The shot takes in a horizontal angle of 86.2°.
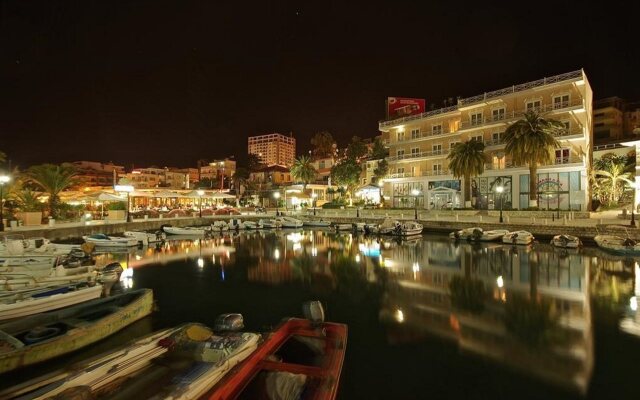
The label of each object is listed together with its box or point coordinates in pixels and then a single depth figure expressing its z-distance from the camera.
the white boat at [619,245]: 22.58
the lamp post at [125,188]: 35.91
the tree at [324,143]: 88.38
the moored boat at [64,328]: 7.76
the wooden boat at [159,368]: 5.66
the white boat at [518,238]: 27.73
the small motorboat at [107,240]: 26.31
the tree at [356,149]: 66.44
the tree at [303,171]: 70.06
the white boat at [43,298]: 10.13
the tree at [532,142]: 35.47
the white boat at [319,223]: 46.06
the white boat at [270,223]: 44.77
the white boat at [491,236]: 29.81
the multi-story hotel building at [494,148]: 38.72
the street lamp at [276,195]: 71.12
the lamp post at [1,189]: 25.06
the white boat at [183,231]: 35.81
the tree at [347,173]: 60.31
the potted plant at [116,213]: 37.16
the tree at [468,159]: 41.34
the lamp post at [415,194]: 50.01
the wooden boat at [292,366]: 5.98
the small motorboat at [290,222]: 46.03
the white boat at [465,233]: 30.89
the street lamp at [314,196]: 70.62
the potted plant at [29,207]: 28.78
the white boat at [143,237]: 29.33
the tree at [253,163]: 98.69
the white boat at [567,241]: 25.26
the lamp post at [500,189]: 39.81
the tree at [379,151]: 66.19
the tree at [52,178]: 33.06
